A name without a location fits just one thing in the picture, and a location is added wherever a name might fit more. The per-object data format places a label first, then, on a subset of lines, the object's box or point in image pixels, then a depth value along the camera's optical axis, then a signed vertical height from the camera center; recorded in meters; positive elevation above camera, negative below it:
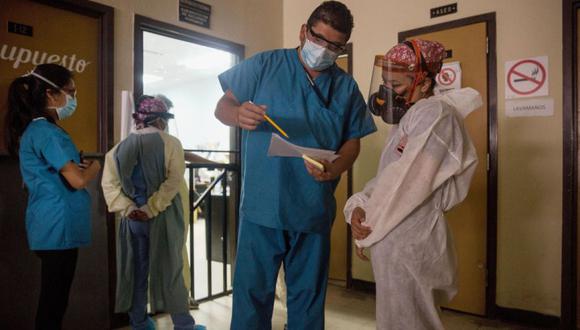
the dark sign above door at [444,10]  2.74 +1.05
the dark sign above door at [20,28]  2.12 +0.71
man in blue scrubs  1.26 -0.03
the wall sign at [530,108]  2.40 +0.34
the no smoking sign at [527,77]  2.41 +0.52
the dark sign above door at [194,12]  2.79 +1.06
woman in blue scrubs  1.65 -0.06
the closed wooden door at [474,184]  2.62 -0.12
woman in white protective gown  1.21 -0.15
